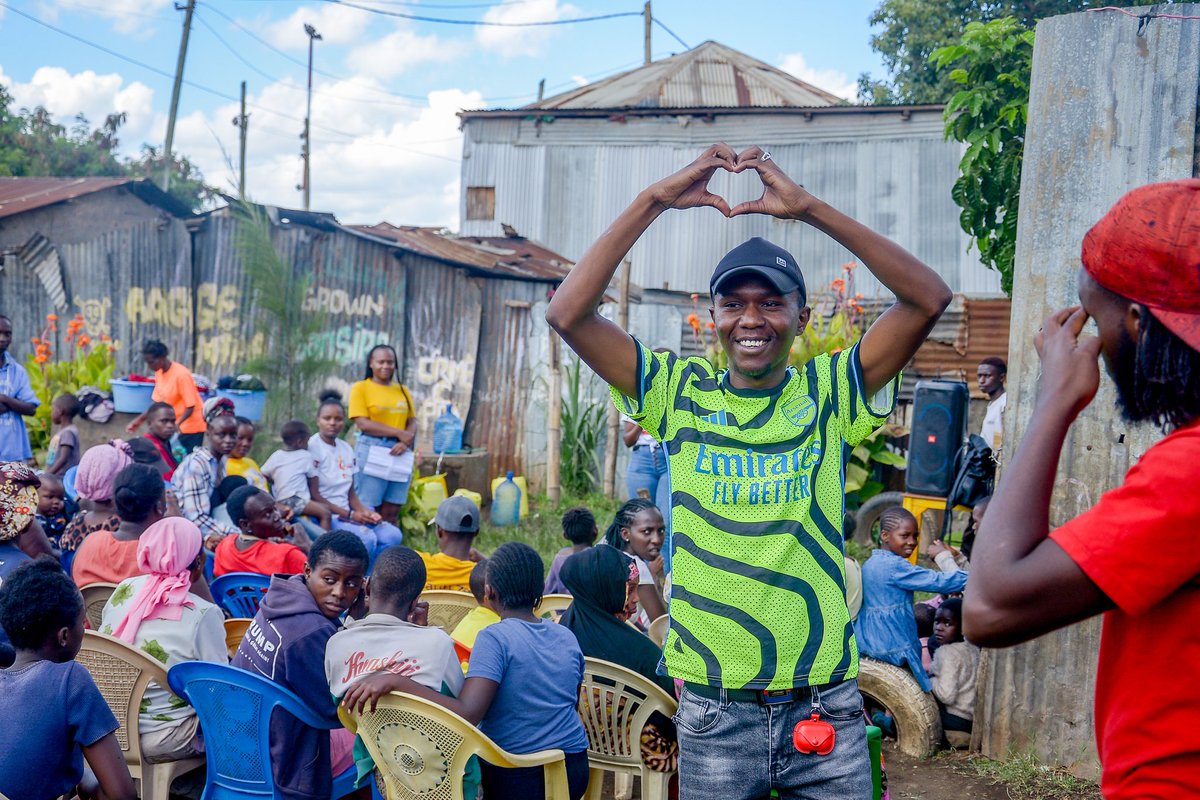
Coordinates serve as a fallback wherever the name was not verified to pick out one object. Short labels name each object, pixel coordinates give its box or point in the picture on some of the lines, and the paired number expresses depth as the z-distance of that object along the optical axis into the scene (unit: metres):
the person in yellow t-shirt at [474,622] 4.09
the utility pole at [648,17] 30.34
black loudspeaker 8.96
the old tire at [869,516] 9.88
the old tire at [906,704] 5.12
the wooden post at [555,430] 11.28
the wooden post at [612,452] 11.43
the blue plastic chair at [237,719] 3.57
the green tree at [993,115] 7.11
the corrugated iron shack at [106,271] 14.59
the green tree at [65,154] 26.52
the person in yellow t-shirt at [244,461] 7.39
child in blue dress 5.24
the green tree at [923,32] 18.62
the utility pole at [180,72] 25.00
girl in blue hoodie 3.62
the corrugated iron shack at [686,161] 17.00
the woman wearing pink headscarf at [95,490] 5.54
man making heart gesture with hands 2.36
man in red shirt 1.39
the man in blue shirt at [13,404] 7.51
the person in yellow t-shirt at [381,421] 8.48
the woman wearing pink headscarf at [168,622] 3.93
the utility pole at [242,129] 32.65
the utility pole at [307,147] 32.84
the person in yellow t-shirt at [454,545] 5.52
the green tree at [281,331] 11.84
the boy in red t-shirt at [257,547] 5.32
